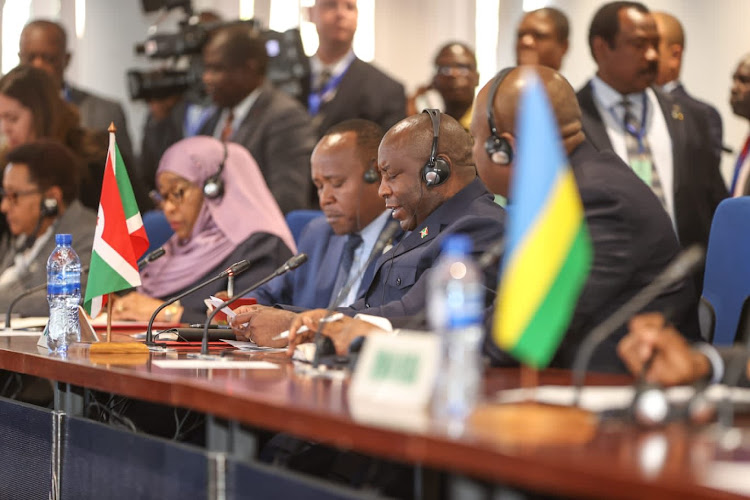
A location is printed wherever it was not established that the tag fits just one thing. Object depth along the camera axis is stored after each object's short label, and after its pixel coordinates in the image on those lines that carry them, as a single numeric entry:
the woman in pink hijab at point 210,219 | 8.35
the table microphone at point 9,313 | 6.90
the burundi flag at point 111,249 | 5.58
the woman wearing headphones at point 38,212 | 8.91
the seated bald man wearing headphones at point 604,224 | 4.55
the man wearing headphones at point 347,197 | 7.11
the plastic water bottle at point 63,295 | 5.73
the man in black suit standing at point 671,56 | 9.48
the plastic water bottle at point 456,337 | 3.29
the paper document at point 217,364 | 4.58
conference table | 2.48
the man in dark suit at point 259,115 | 10.64
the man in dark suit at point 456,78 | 10.48
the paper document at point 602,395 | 3.35
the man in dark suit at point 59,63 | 13.04
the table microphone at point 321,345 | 4.56
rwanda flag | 3.13
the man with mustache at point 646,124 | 8.62
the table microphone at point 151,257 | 6.63
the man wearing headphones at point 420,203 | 5.76
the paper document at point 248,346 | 5.42
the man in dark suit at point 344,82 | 10.48
